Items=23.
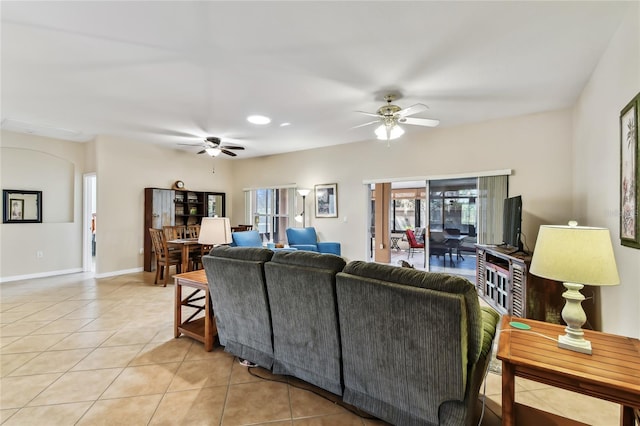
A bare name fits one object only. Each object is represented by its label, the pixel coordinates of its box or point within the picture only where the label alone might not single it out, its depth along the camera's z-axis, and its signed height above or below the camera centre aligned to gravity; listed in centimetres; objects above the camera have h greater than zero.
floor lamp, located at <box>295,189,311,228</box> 615 +31
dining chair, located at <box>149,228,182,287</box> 484 -75
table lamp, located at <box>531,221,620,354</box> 133 -24
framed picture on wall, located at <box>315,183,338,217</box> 593 +26
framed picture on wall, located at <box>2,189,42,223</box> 495 +8
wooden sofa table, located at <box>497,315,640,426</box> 114 -66
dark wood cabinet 586 +8
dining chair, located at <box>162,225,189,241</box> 506 -38
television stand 298 -87
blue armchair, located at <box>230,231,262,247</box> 474 -46
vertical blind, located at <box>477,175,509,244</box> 426 +10
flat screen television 341 -13
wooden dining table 479 -60
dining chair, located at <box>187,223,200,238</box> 584 -38
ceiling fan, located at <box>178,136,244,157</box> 504 +115
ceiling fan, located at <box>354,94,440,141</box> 338 +112
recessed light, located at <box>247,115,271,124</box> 410 +136
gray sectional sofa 138 -67
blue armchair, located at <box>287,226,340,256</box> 544 -59
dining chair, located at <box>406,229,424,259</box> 756 -77
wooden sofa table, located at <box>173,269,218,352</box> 255 -102
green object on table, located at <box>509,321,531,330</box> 163 -65
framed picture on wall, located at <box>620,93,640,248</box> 182 +26
